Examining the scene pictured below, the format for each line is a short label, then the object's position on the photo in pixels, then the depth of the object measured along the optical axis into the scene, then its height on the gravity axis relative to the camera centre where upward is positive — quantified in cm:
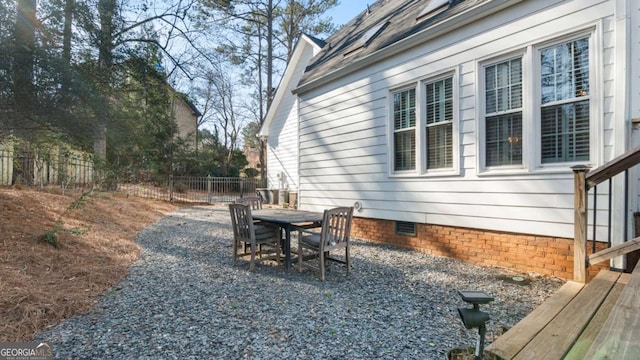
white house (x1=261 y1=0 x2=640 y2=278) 395 +93
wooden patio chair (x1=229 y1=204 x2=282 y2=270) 476 -82
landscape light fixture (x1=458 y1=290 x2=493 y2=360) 204 -86
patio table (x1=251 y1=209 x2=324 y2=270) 465 -58
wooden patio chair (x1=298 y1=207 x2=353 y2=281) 442 -83
